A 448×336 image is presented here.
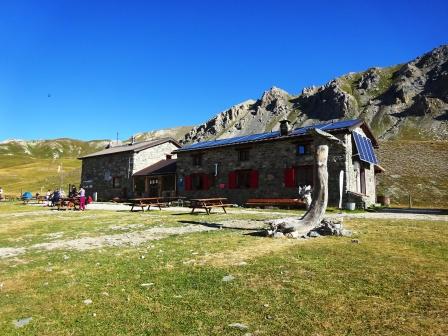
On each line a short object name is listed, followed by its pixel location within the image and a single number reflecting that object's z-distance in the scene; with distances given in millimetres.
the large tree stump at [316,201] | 12516
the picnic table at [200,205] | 22225
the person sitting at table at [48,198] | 38225
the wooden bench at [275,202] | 27900
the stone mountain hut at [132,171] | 42781
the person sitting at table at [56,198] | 31928
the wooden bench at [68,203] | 29205
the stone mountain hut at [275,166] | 27922
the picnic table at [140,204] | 26075
